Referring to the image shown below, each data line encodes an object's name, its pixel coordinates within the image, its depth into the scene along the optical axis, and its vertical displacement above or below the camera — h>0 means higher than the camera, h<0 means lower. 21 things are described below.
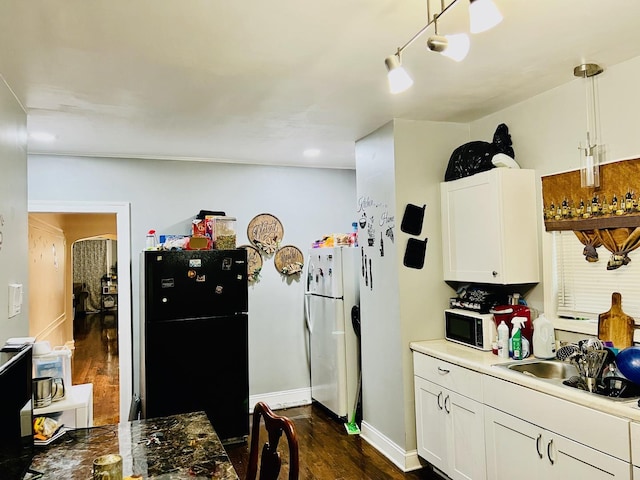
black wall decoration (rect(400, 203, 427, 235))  3.24 +0.24
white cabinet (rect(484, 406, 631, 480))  1.87 -0.91
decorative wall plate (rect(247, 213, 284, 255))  4.57 +0.26
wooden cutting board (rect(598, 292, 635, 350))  2.29 -0.38
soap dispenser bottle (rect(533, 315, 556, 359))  2.63 -0.50
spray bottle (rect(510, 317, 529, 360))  2.67 -0.52
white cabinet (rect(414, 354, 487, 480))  2.58 -1.00
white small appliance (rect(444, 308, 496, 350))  2.90 -0.49
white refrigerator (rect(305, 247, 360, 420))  4.04 -0.62
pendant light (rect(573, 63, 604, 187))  2.43 +0.59
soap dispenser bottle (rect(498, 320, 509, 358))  2.74 -0.52
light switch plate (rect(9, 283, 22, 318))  2.41 -0.18
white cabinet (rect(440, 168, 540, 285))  2.77 +0.15
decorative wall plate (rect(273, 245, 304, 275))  4.65 -0.02
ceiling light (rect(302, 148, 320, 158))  4.11 +0.94
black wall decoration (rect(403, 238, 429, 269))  3.24 +0.01
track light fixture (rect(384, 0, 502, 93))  1.27 +0.66
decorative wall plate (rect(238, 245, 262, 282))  4.53 -0.03
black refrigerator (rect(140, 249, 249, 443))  3.50 -0.59
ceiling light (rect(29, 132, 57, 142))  3.34 +0.93
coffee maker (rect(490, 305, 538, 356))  2.82 -0.39
